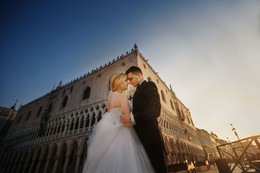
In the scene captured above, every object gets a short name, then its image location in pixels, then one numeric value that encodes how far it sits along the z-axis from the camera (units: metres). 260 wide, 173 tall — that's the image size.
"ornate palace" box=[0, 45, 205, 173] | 15.22
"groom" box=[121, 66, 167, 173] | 1.78
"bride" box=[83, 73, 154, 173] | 1.79
